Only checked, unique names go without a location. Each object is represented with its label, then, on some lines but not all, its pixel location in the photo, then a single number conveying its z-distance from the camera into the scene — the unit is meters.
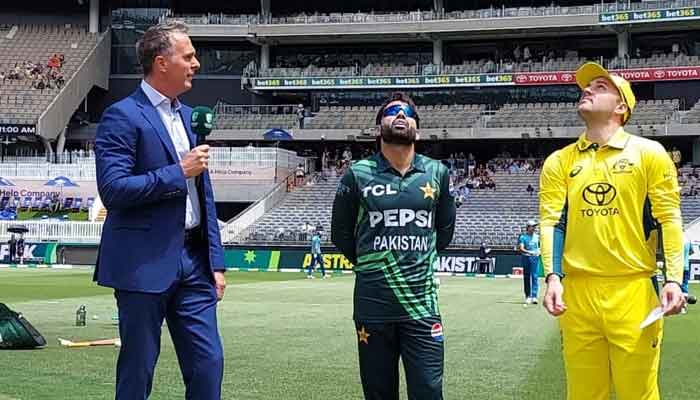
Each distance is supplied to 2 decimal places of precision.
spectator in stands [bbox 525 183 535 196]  51.70
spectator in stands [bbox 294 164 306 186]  56.77
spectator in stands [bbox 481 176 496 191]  54.35
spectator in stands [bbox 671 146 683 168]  52.16
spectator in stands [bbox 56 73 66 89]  61.34
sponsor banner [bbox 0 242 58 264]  45.47
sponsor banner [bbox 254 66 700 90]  55.78
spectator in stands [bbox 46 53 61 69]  62.84
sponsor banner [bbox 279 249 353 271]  42.38
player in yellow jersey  5.13
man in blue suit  5.21
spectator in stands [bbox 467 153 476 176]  57.09
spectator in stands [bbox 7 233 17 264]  45.09
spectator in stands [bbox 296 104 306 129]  60.65
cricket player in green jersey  5.63
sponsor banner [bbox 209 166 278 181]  53.88
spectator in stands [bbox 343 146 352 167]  58.88
